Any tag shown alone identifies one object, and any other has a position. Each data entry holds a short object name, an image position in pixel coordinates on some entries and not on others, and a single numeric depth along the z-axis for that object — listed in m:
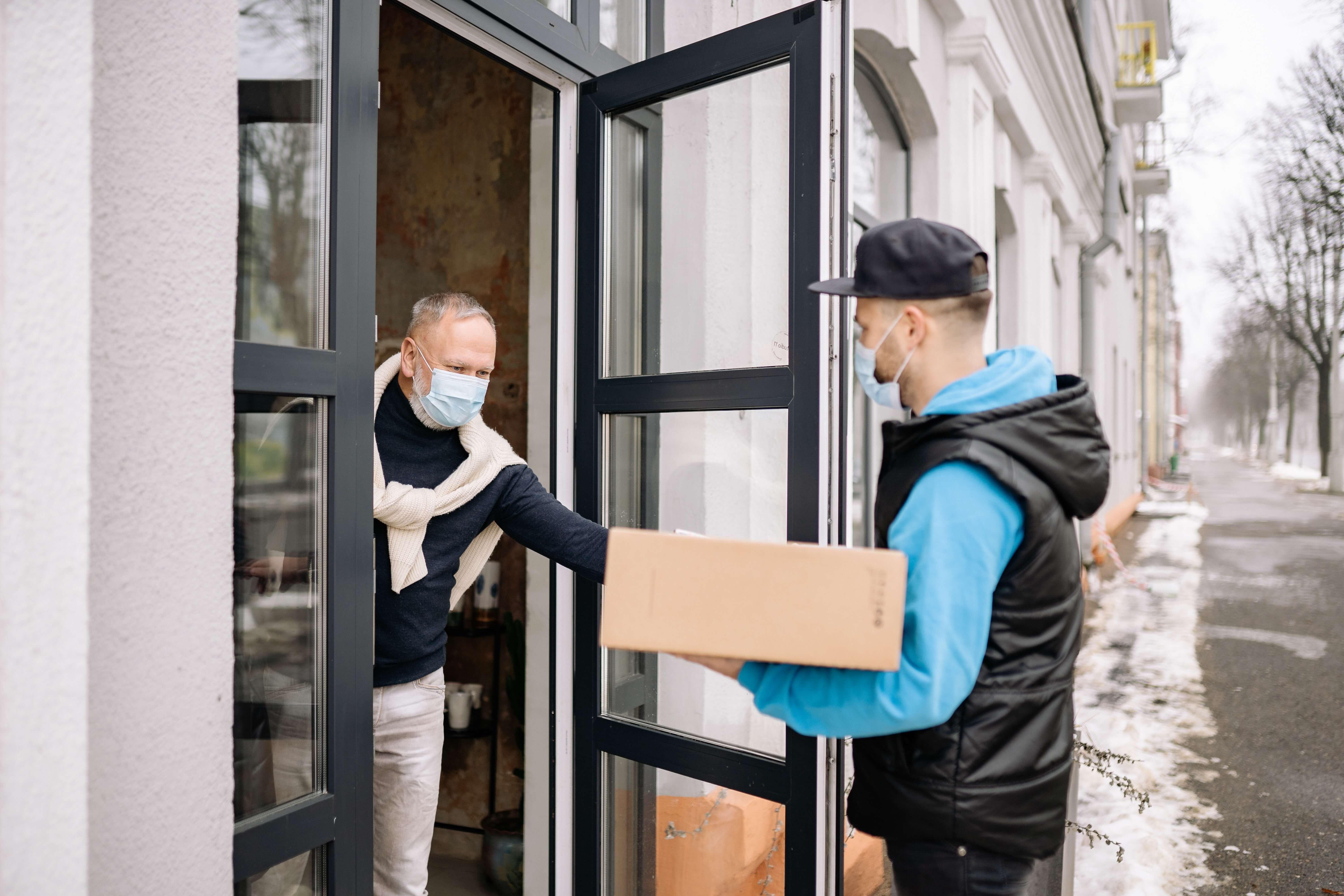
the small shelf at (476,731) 3.81
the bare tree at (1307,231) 11.38
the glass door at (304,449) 1.64
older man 2.21
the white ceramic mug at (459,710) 3.84
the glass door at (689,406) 2.30
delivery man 1.43
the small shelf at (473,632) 3.92
